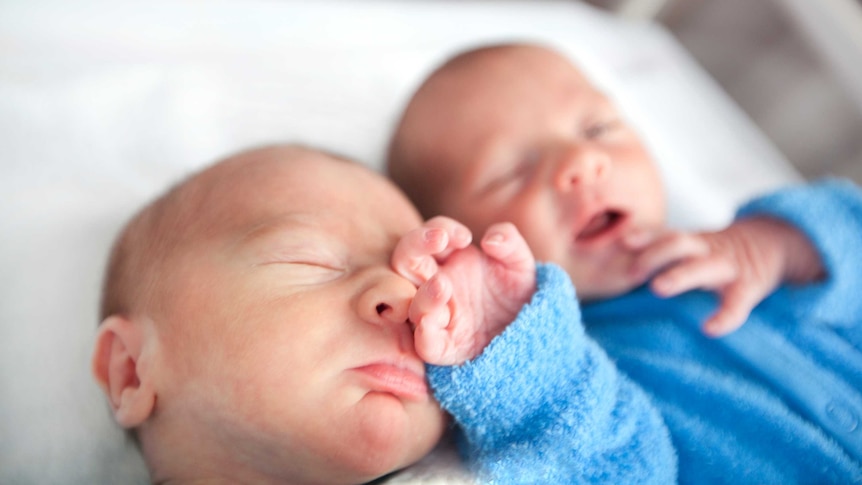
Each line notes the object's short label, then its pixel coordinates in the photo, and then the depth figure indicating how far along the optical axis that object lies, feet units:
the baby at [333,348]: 0.96
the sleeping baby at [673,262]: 1.16
